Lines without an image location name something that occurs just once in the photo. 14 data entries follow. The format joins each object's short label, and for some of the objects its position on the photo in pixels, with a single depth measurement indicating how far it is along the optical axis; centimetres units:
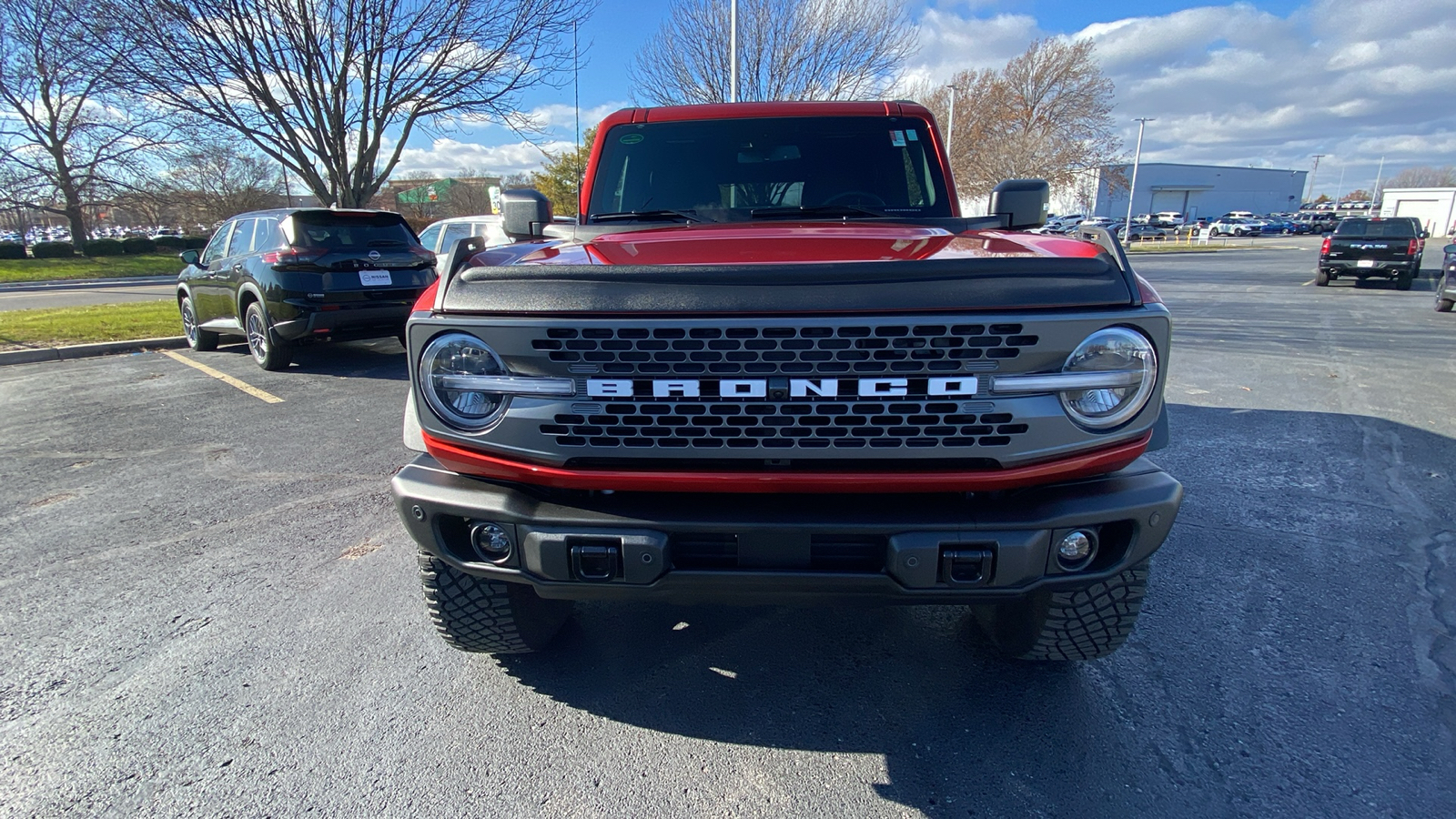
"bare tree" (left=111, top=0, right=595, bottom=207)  1069
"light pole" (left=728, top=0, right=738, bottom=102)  1402
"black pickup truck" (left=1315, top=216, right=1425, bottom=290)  1520
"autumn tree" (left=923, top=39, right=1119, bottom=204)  3941
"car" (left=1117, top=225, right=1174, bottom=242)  5024
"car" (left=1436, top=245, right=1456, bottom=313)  1127
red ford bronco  170
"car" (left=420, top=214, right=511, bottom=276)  1070
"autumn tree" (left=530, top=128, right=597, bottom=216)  2834
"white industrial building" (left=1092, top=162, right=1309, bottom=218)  8125
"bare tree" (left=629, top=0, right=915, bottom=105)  1631
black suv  727
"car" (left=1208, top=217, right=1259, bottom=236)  5324
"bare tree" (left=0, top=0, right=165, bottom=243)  1499
